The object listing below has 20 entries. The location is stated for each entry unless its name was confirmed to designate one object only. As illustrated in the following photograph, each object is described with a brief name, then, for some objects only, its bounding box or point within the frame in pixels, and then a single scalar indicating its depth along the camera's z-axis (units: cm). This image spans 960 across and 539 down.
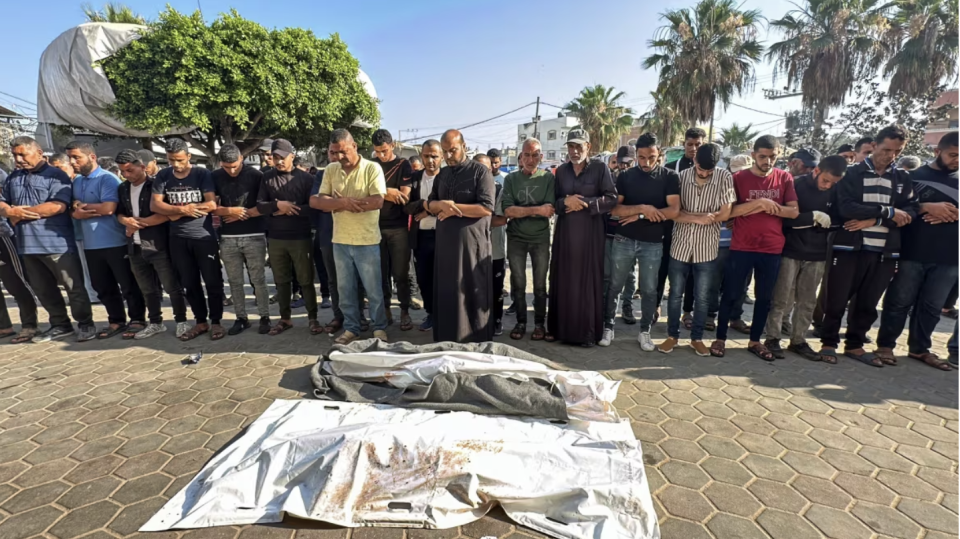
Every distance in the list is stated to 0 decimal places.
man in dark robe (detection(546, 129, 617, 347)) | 418
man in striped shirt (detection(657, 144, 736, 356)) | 397
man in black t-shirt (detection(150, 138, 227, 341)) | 440
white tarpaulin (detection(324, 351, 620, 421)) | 308
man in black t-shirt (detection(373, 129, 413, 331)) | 469
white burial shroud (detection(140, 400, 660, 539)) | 208
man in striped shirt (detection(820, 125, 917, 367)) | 391
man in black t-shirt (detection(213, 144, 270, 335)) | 455
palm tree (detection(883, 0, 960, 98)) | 1461
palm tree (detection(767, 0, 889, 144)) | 1609
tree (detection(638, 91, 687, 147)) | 2000
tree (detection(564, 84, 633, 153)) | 2894
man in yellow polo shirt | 423
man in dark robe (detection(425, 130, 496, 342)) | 408
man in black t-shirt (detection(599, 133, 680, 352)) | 414
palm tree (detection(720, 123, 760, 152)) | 3941
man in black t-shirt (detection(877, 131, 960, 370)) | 388
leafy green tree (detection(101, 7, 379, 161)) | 1347
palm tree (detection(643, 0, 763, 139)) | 1784
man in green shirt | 425
